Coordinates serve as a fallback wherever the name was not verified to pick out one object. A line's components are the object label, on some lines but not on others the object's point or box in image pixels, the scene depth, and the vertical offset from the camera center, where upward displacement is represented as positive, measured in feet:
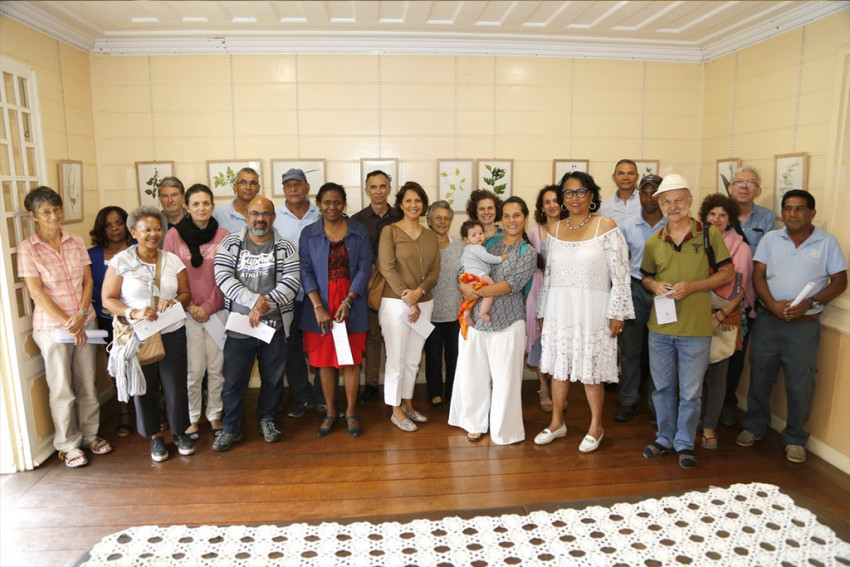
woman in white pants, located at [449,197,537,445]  11.87 -3.06
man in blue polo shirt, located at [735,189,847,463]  11.35 -1.84
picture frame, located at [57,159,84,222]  14.07 +0.70
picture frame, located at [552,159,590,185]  17.04 +1.43
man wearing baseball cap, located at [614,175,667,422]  13.55 -2.40
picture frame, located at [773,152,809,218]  13.25 +0.93
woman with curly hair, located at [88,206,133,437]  12.77 -0.72
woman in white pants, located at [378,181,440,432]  12.57 -1.57
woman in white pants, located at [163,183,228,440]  12.25 -1.33
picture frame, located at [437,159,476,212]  16.74 +0.99
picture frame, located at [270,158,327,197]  16.35 +1.30
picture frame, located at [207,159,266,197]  16.25 +1.27
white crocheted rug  7.23 -4.58
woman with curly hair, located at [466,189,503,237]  12.96 +0.05
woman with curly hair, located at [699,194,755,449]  12.14 -1.53
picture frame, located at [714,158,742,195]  15.69 +1.14
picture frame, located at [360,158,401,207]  16.57 +1.39
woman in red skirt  12.30 -1.46
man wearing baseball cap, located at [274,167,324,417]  13.48 -0.46
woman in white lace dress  11.20 -1.70
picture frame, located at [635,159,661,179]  17.31 +1.43
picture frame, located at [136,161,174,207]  16.14 +1.16
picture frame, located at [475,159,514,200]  16.87 +1.18
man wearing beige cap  10.95 -1.71
